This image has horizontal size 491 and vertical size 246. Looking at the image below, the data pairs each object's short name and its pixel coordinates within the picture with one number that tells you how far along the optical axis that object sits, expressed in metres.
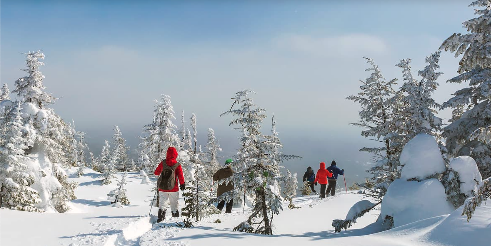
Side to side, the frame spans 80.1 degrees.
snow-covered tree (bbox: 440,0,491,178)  8.60
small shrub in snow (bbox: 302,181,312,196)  25.65
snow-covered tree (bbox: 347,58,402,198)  11.96
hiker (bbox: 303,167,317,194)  24.02
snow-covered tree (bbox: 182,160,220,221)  10.45
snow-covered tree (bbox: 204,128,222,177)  52.28
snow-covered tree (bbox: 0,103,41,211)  14.63
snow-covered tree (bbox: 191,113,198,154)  35.95
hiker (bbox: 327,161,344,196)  20.47
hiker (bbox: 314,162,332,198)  19.55
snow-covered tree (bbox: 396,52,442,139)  9.95
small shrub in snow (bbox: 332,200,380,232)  8.23
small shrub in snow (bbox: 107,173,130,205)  22.74
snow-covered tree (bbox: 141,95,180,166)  33.19
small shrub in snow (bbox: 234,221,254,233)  7.88
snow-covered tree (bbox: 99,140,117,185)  30.80
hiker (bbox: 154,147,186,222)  9.51
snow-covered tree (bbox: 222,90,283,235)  8.13
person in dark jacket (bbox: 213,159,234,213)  12.70
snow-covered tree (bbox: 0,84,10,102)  38.85
